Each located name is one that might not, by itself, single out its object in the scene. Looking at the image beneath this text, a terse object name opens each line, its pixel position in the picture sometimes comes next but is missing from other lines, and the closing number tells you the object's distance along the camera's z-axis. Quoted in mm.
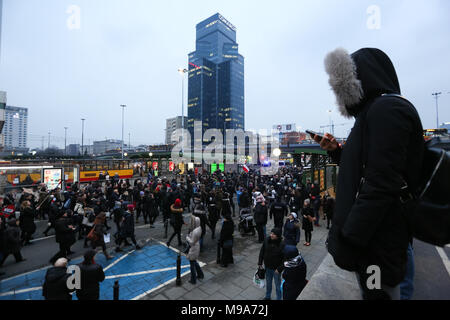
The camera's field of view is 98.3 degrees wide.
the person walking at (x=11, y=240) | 6573
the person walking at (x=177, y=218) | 8391
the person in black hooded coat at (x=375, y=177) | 1197
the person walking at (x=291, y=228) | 6531
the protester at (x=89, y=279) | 4148
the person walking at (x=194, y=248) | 5785
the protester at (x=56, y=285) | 3734
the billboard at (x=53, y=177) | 16009
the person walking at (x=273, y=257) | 4812
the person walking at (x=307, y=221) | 8289
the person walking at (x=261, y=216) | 8570
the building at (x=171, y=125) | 152475
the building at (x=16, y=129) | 147875
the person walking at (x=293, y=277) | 3869
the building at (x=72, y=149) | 136962
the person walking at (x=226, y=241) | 6719
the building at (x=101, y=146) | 141875
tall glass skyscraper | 132875
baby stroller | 9789
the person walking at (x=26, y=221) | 8180
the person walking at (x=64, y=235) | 6863
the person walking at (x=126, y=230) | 8094
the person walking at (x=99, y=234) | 6923
